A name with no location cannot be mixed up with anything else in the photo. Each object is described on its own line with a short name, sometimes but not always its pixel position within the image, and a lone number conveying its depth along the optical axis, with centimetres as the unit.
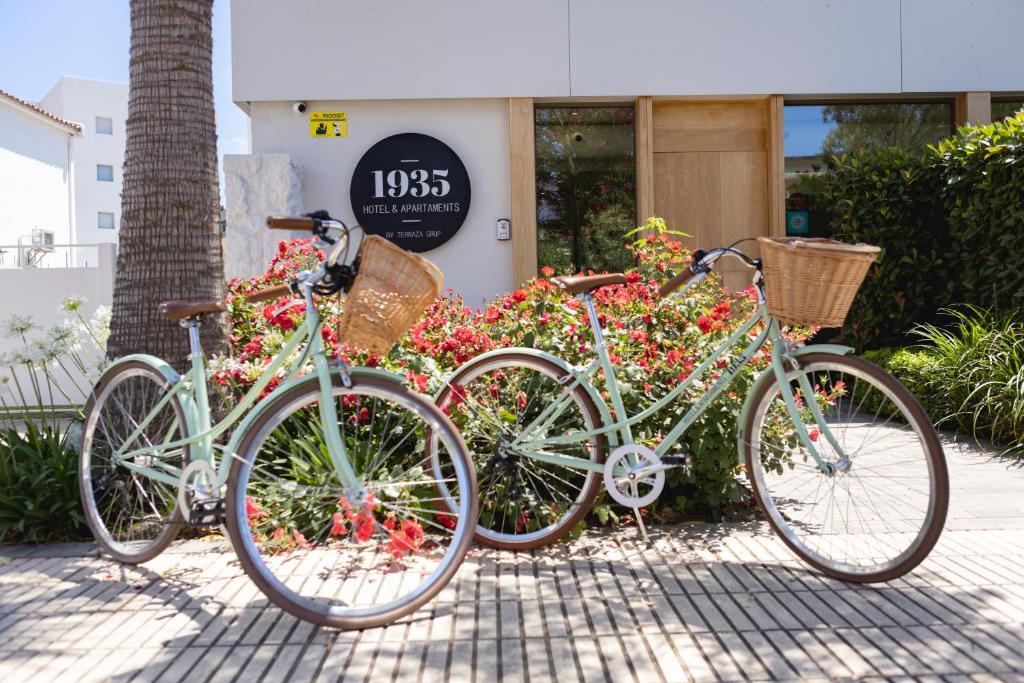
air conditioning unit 2882
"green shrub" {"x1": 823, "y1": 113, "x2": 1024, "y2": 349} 708
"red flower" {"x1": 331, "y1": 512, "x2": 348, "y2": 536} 298
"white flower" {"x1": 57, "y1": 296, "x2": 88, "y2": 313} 434
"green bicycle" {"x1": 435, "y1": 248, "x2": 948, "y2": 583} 317
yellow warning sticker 824
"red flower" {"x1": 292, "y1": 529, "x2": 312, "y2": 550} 317
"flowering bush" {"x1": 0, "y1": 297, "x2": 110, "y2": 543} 384
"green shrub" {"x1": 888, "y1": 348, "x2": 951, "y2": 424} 587
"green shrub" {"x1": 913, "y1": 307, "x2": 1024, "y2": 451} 530
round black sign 825
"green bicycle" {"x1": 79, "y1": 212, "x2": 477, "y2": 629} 281
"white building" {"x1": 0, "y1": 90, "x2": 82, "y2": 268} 2616
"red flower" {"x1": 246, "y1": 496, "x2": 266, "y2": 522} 299
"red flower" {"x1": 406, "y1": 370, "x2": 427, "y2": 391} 366
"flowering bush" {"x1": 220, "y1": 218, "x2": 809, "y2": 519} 384
